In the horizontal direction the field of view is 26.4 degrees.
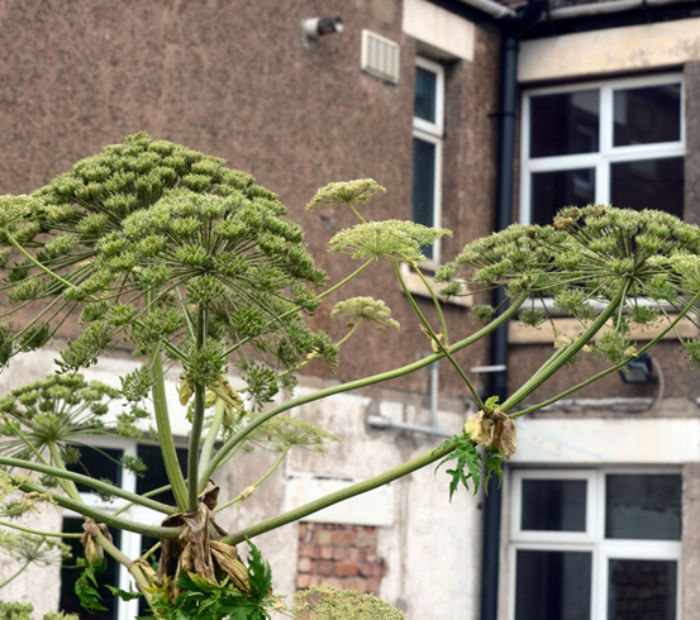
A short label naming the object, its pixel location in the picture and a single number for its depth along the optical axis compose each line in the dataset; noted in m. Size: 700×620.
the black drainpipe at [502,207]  10.59
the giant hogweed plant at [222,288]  3.45
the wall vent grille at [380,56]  10.02
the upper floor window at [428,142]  10.78
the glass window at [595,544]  10.30
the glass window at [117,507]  7.88
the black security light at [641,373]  10.16
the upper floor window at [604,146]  10.73
